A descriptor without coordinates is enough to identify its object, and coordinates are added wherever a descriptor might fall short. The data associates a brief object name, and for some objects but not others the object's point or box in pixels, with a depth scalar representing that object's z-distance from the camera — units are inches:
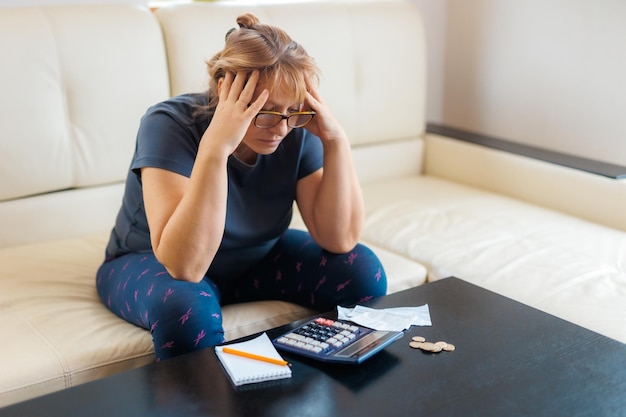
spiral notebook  50.9
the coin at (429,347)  55.6
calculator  53.4
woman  60.0
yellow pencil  52.8
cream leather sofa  67.4
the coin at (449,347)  55.7
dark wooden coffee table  47.9
